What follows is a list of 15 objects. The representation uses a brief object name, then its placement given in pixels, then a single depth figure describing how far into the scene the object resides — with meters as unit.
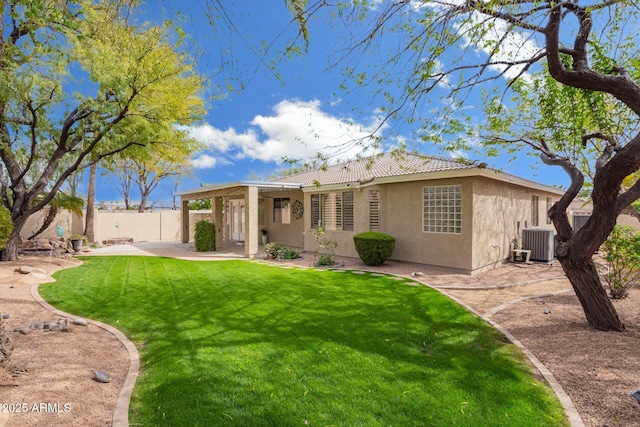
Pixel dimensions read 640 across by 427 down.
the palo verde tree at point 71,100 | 11.41
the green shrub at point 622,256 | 6.87
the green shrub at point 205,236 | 17.00
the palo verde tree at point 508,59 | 5.03
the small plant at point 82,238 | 17.56
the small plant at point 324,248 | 12.46
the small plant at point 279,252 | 14.16
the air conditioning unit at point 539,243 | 13.21
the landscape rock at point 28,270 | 10.18
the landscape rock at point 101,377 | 4.05
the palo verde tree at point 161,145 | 13.59
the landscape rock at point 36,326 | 5.74
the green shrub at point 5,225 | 11.68
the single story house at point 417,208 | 11.09
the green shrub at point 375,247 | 11.92
